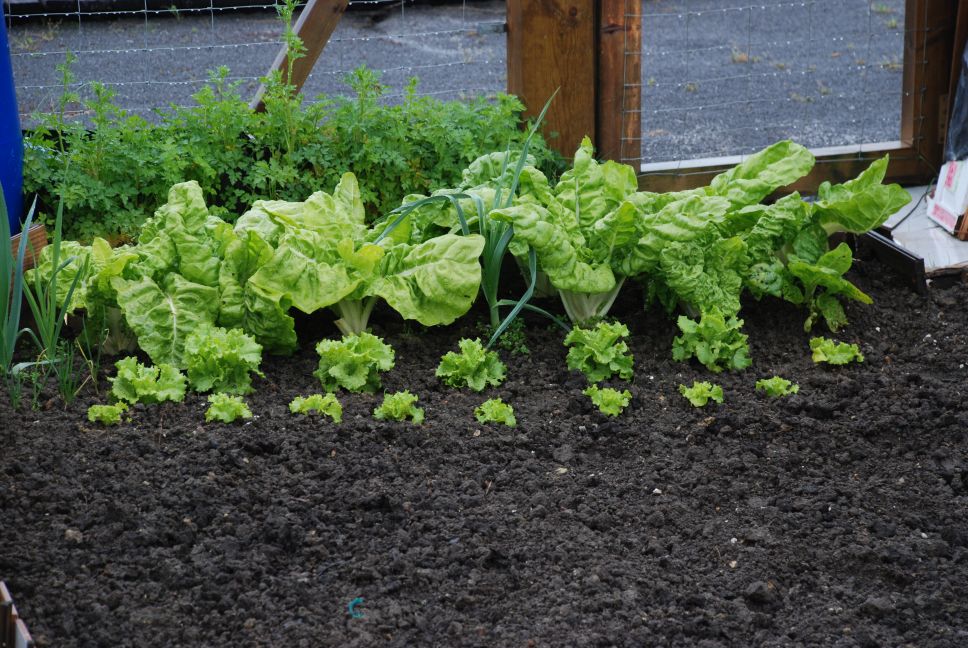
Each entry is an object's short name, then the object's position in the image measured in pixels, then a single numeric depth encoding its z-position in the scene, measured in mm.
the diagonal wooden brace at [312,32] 4391
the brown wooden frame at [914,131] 4852
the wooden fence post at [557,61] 4484
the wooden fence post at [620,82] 4523
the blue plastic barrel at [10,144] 3854
